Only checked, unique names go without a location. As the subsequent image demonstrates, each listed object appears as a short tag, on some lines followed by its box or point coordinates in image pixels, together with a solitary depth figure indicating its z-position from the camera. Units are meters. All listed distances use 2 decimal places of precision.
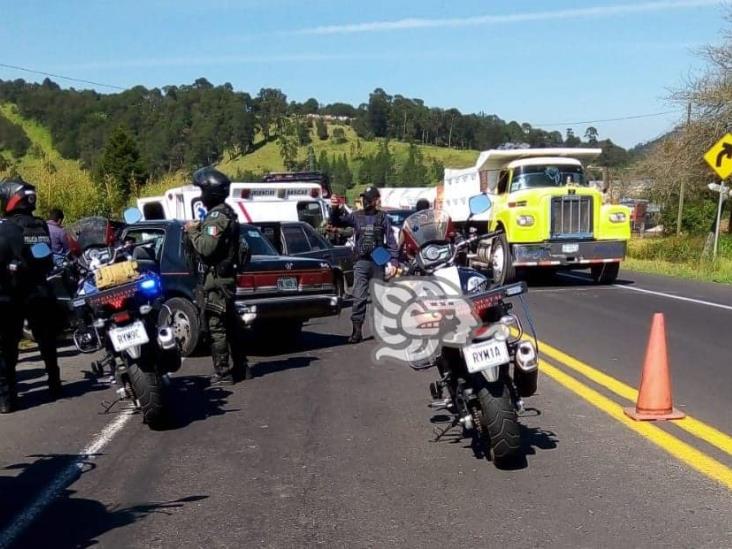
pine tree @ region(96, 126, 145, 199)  31.96
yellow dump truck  17.81
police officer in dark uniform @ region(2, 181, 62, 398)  8.16
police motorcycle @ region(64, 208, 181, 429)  6.90
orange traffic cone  6.69
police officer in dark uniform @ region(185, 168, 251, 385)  8.52
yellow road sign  20.34
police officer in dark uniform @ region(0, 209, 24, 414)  7.86
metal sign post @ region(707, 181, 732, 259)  20.55
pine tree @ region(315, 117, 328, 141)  115.75
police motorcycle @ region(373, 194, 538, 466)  5.42
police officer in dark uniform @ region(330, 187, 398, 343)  11.01
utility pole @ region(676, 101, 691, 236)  34.09
